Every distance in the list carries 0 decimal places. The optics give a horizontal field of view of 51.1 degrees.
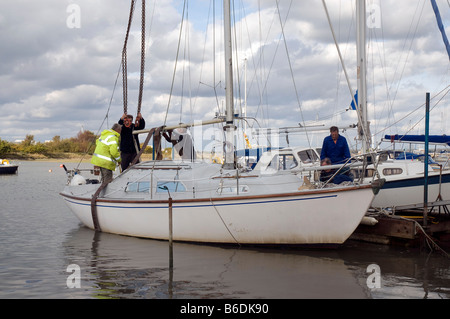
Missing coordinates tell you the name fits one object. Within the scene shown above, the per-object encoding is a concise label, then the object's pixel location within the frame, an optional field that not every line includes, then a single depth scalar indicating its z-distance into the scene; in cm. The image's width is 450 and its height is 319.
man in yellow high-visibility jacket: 1323
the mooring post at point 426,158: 1019
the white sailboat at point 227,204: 961
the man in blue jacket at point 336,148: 1150
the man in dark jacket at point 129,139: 1381
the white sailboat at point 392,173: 1302
